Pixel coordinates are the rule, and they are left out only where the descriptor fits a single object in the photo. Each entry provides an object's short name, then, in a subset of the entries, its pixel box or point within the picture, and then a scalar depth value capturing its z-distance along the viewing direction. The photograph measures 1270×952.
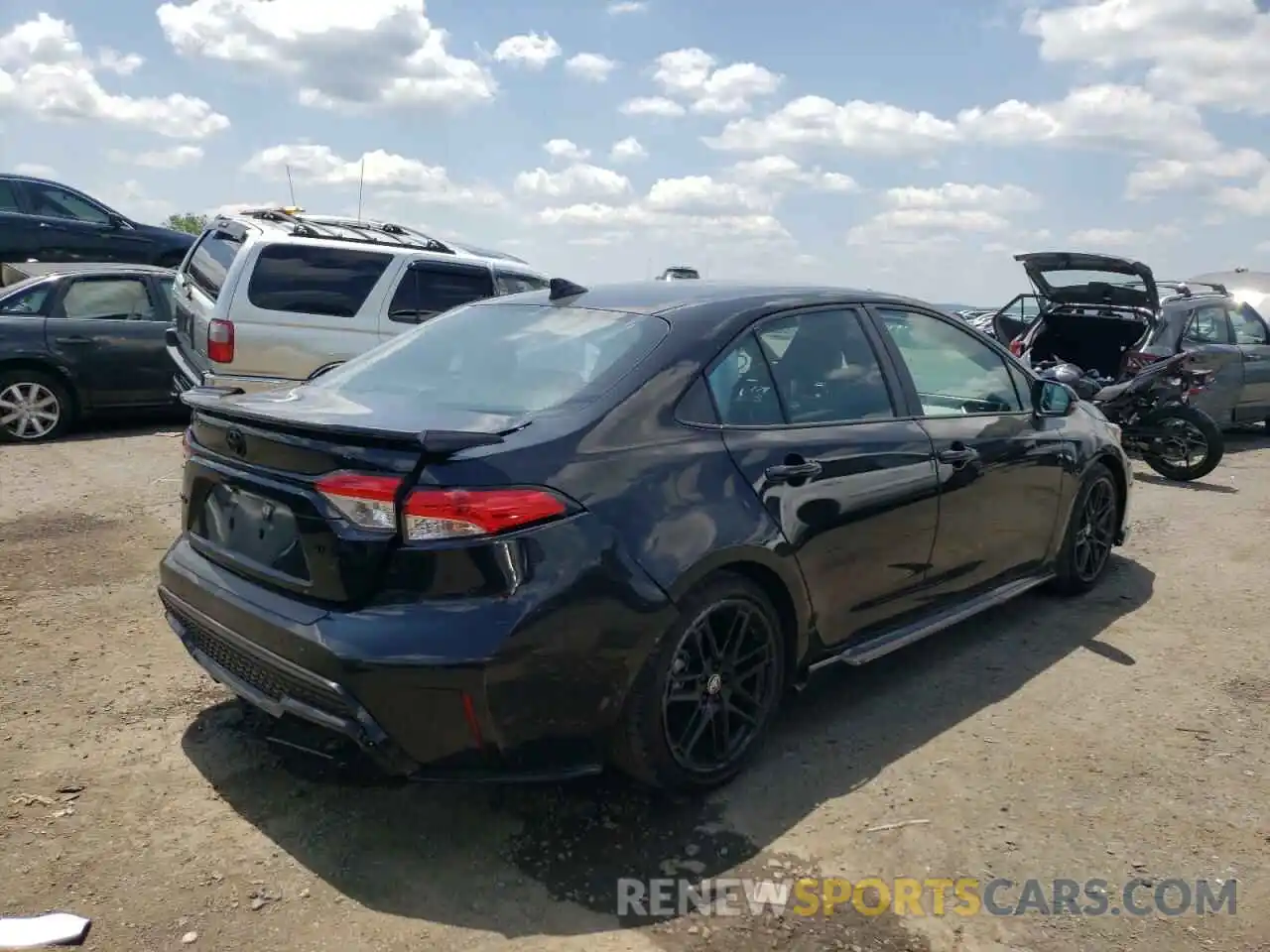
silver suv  7.81
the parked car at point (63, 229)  12.80
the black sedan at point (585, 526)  2.73
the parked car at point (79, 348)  8.96
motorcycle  8.94
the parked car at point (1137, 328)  9.60
